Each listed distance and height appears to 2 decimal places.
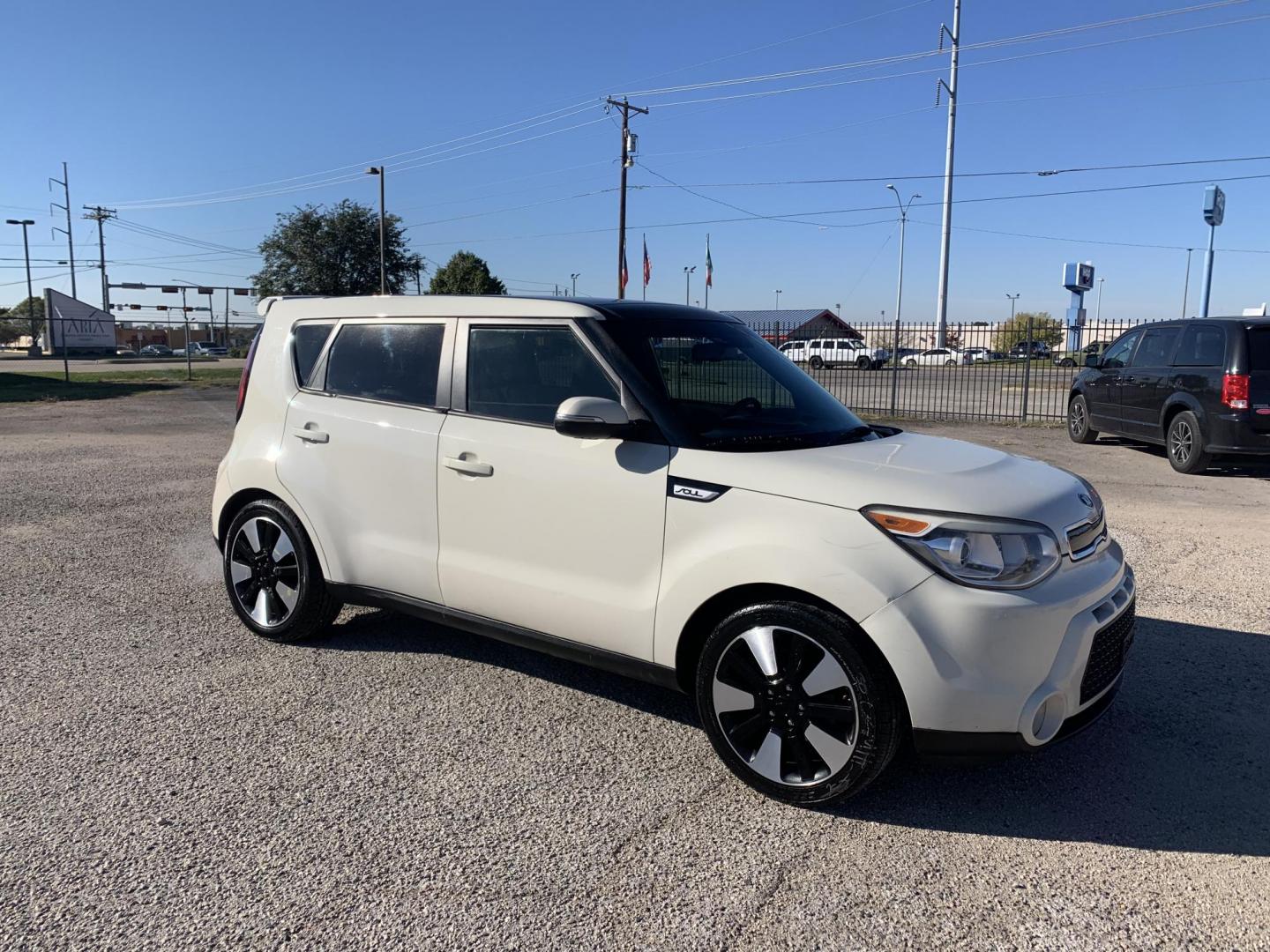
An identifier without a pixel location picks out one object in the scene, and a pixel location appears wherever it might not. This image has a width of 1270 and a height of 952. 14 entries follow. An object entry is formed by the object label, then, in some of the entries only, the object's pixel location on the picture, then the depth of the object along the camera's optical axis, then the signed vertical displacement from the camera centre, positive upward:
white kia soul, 2.96 -0.66
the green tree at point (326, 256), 57.19 +5.60
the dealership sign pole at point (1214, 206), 31.45 +5.24
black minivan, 9.77 -0.33
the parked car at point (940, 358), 42.06 -0.16
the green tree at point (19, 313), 82.58 +2.44
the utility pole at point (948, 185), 44.22 +8.13
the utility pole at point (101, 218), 82.36 +11.23
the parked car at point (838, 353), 42.28 +0.02
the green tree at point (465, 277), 65.88 +5.15
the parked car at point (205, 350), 71.50 -0.51
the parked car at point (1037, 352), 25.36 +0.16
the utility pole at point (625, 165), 38.88 +7.81
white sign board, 52.64 +0.85
